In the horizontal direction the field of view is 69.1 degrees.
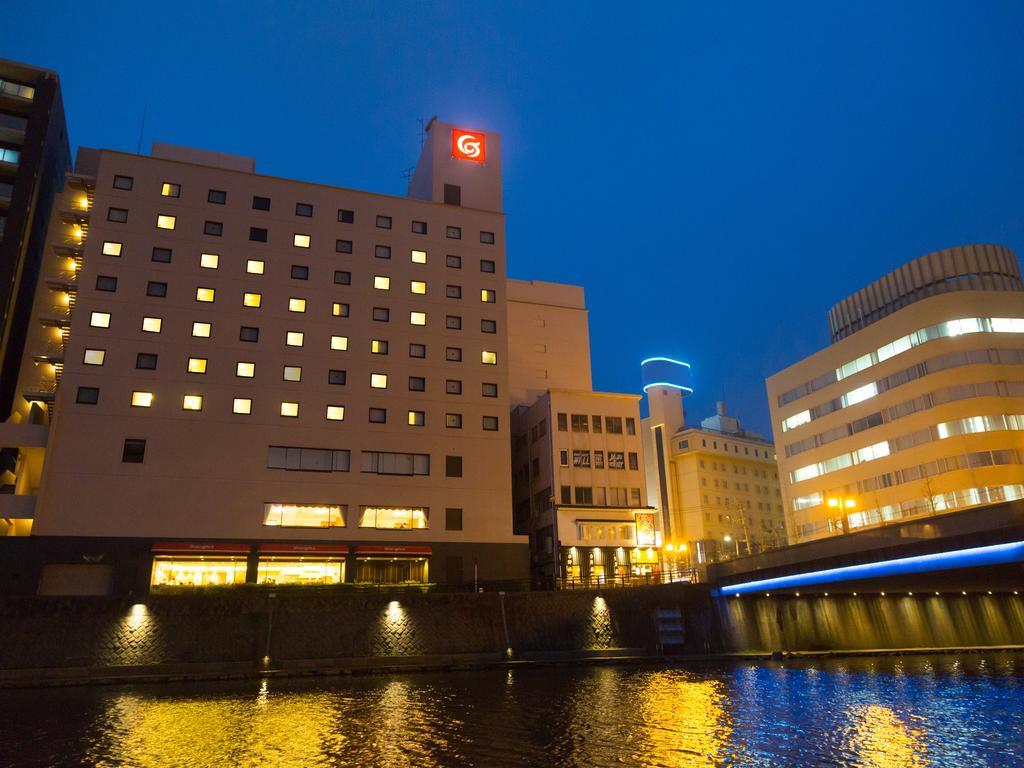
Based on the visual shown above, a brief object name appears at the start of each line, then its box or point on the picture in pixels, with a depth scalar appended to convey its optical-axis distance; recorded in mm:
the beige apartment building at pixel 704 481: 134250
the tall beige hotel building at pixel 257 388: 55500
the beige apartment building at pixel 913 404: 70938
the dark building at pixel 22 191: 60531
